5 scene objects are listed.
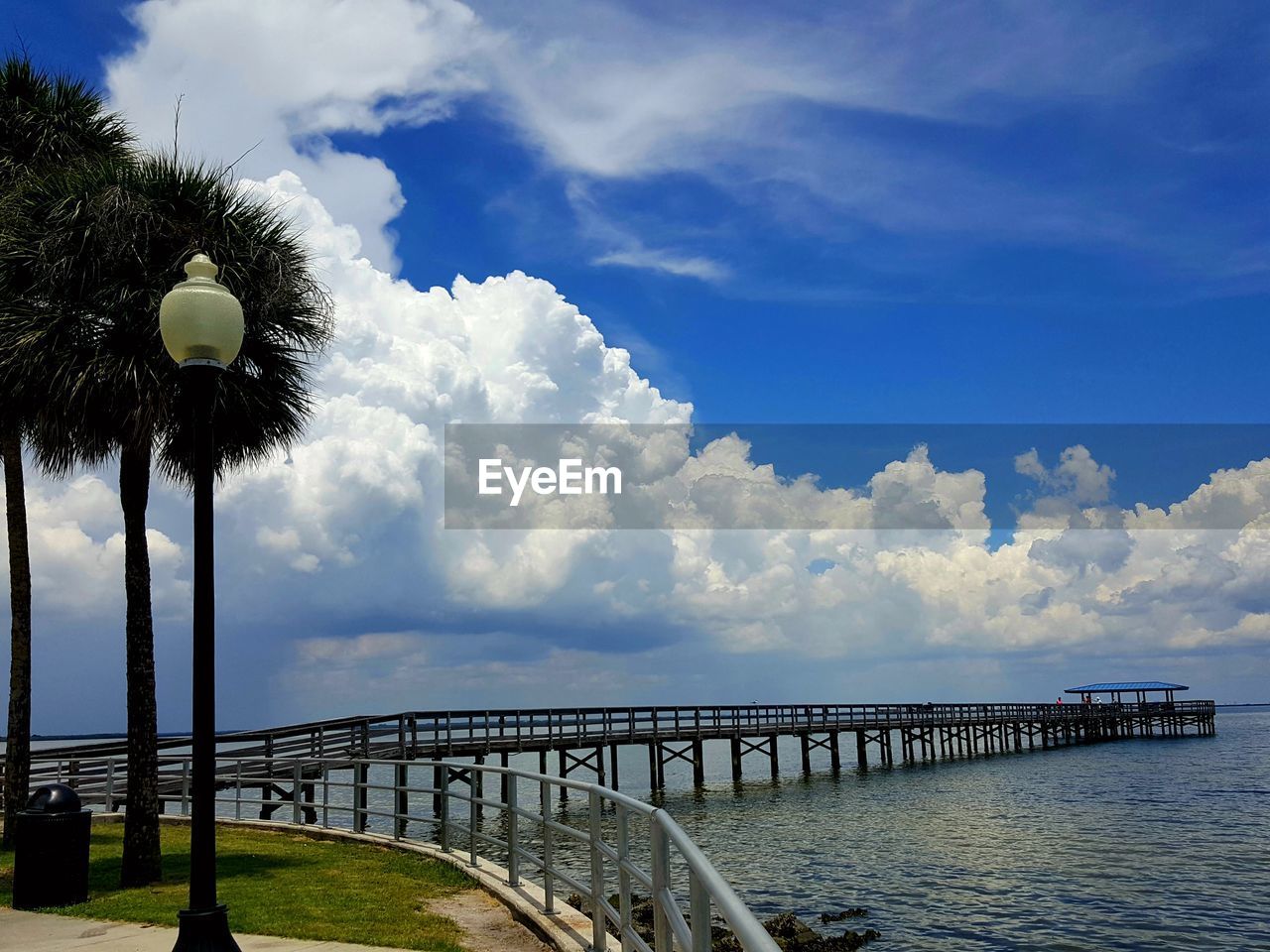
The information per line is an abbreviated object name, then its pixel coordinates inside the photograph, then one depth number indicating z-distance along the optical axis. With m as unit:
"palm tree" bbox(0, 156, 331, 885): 12.59
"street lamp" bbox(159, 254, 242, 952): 6.84
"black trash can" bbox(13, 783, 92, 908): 10.73
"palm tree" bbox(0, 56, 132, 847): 16.50
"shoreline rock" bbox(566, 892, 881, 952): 15.88
